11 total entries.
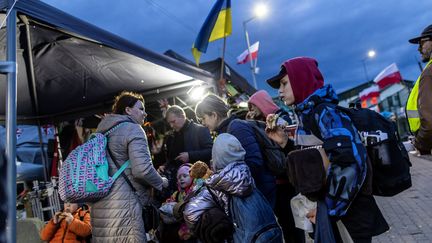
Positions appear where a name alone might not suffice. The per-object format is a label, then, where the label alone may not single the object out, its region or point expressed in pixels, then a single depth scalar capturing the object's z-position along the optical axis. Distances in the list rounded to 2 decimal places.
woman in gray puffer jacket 2.78
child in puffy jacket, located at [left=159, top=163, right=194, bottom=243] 3.48
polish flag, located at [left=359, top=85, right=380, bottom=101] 26.88
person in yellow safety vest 2.54
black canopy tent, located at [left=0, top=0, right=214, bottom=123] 2.94
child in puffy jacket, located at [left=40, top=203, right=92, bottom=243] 3.81
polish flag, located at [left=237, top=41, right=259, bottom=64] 17.89
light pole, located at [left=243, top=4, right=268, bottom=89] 16.27
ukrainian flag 5.12
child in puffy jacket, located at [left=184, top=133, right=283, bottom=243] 2.50
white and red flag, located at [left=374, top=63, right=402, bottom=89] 16.16
